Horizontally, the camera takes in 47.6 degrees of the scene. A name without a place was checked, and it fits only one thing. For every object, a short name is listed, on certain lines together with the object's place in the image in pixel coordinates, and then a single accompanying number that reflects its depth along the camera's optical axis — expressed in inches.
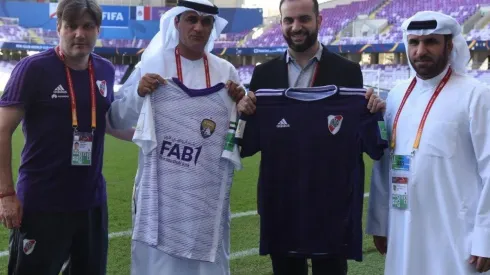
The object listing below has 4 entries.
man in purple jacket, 108.7
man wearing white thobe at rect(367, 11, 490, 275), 104.8
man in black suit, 117.4
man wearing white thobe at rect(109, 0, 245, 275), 121.0
